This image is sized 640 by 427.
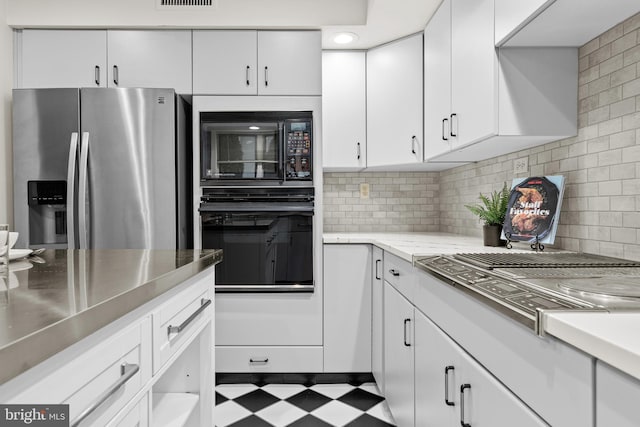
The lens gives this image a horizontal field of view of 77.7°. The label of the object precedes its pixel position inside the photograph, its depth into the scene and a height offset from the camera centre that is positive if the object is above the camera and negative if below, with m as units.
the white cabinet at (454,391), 0.86 -0.50
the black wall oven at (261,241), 2.47 -0.21
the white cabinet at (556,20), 1.25 +0.64
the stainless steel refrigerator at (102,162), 2.33 +0.27
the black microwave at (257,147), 2.48 +0.38
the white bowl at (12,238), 1.11 -0.09
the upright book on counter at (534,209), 1.64 -0.01
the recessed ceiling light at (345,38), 2.56 +1.11
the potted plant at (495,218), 1.94 -0.05
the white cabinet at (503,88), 1.57 +0.49
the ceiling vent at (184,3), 2.47 +1.28
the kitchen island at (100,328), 0.48 -0.19
